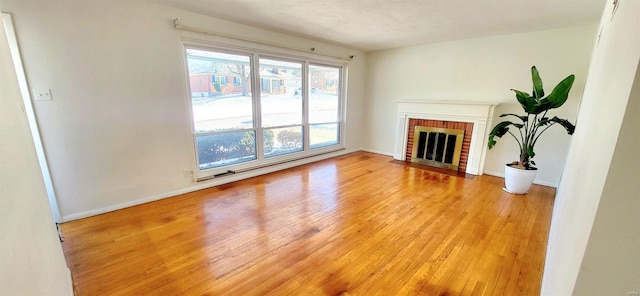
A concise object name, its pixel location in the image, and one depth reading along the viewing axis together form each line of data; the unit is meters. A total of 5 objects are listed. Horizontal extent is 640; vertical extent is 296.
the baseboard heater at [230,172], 3.65
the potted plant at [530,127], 3.08
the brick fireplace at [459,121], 4.27
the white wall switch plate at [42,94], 2.40
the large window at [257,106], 3.56
